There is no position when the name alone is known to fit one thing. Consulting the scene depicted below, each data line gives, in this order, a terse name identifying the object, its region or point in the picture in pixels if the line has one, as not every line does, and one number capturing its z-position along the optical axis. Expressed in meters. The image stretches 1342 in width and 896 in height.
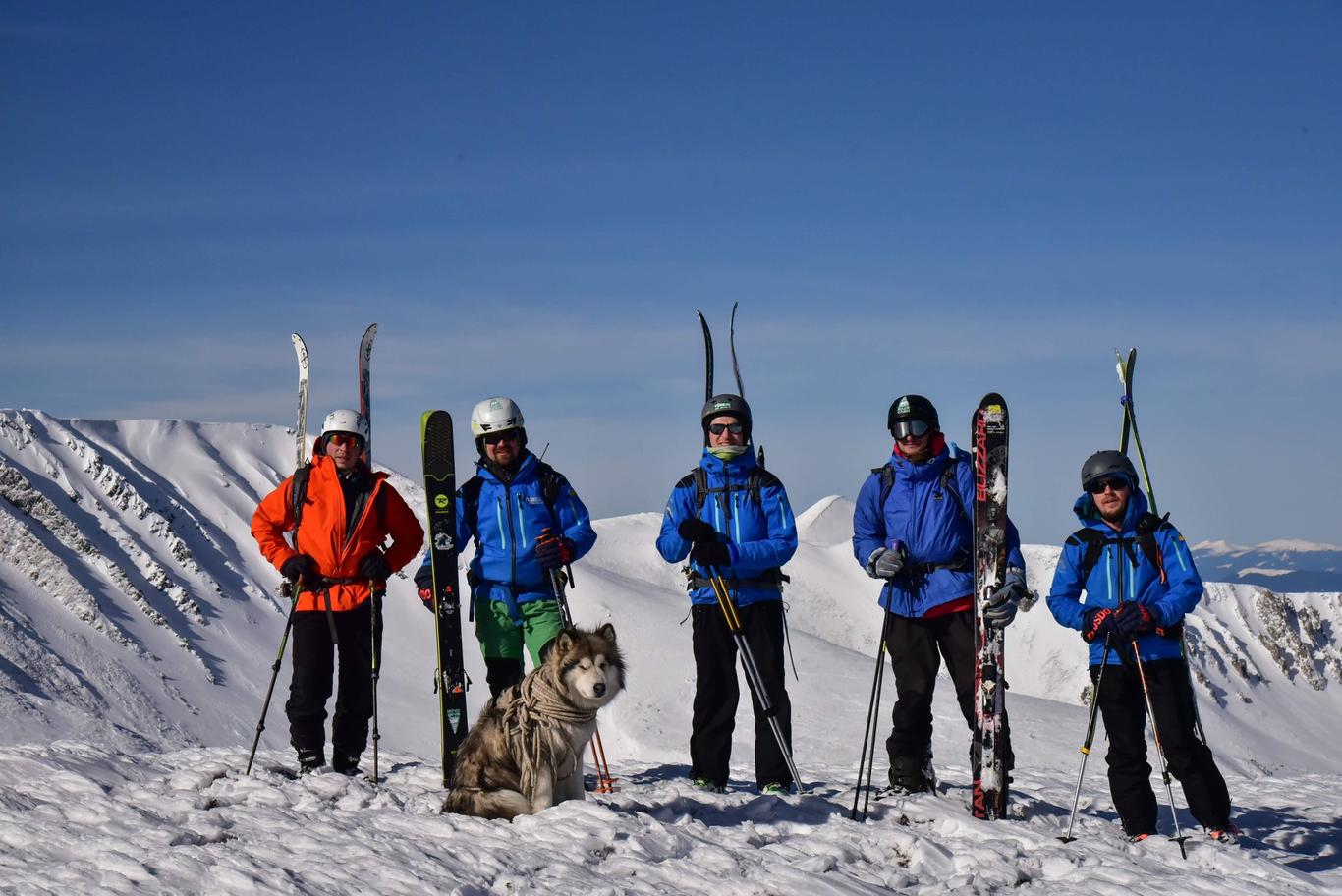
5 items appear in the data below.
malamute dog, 7.13
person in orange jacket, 8.60
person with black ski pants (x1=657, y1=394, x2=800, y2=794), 8.22
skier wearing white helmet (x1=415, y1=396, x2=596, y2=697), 8.32
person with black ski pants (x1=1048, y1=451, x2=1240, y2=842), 7.63
